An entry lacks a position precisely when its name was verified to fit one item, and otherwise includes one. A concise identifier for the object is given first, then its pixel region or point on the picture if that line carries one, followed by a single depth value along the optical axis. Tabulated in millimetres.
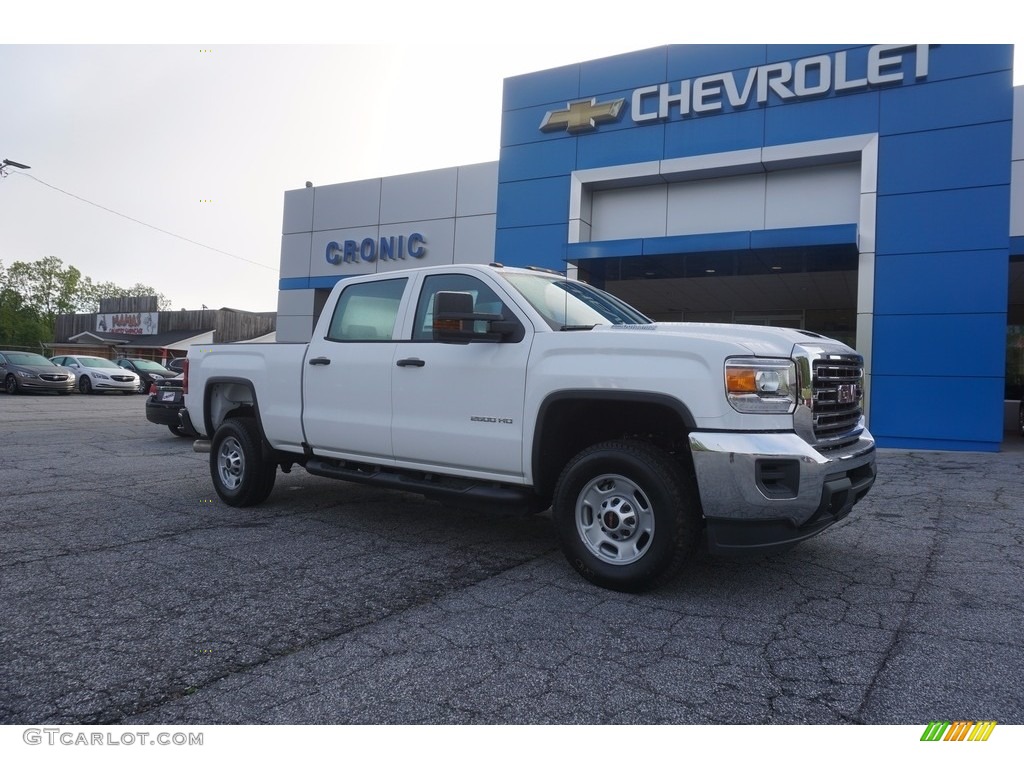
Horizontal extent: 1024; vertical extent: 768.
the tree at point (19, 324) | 74938
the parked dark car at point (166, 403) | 11398
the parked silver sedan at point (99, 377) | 24953
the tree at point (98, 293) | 91500
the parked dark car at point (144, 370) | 27805
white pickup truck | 3623
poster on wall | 54812
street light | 26406
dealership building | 11500
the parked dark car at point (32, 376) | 23453
